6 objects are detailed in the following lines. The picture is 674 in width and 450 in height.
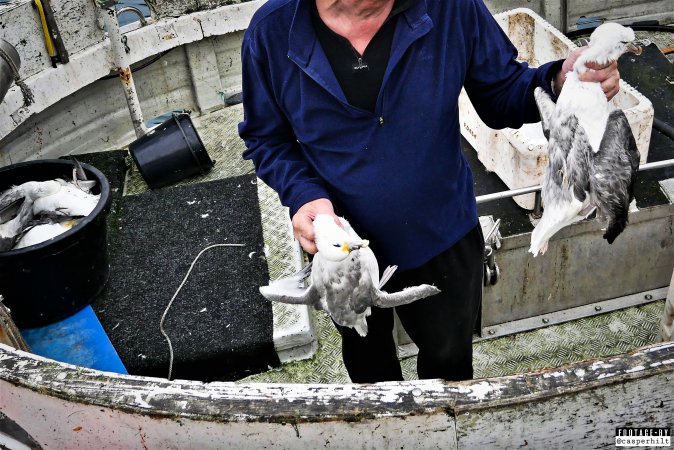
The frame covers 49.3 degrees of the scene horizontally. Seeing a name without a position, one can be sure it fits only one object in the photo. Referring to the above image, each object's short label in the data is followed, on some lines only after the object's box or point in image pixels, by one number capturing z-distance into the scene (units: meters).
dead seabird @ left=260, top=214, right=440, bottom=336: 2.04
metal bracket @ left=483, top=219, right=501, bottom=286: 3.12
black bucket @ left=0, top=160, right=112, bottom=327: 2.99
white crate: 3.38
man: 2.07
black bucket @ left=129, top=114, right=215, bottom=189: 4.41
